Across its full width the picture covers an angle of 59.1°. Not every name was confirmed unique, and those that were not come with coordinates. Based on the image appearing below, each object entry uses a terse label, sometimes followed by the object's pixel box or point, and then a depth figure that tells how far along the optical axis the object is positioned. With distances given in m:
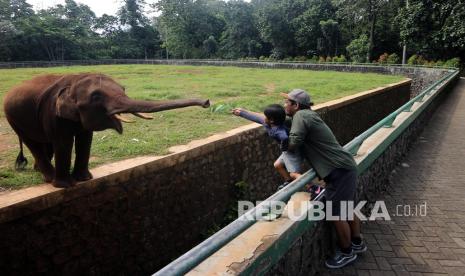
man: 3.60
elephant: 3.63
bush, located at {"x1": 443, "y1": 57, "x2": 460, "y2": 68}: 29.92
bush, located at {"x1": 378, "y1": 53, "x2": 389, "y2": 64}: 32.87
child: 4.20
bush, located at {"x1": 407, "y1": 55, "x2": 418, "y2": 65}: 30.80
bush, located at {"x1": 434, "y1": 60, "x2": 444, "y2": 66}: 29.52
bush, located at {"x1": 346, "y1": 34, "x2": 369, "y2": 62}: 37.03
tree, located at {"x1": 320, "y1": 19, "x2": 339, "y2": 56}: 39.03
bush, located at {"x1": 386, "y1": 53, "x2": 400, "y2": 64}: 32.46
